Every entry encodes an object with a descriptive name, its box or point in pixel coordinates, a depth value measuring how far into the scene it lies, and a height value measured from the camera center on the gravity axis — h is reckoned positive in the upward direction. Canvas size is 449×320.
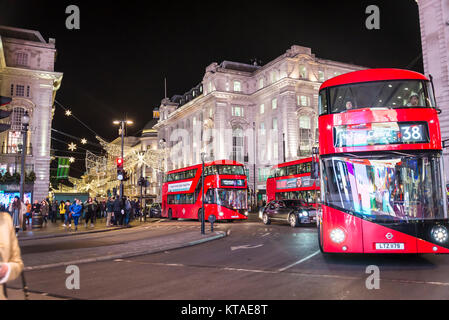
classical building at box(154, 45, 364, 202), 51.81 +12.93
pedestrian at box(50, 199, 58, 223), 30.17 -0.88
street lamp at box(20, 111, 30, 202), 18.22 +3.25
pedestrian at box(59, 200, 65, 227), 24.36 -0.54
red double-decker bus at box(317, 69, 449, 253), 7.74 +0.44
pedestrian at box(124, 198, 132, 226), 24.64 -0.83
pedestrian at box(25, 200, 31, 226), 24.57 -0.87
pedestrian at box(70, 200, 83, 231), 20.25 -0.56
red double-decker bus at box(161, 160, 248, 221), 25.33 +0.42
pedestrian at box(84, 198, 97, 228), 22.73 -0.67
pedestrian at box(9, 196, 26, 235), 15.80 -0.59
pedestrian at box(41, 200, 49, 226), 25.78 -0.66
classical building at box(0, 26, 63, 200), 38.72 +10.97
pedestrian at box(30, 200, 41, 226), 24.69 -0.51
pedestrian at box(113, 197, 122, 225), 23.01 -0.63
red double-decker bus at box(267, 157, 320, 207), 24.19 +0.80
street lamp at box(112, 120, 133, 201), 25.03 +5.24
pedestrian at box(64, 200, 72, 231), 22.89 -0.86
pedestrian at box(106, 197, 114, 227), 23.00 -0.59
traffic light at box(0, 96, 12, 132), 5.80 +1.39
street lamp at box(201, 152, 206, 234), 16.53 +0.29
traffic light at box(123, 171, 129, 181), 24.02 +1.41
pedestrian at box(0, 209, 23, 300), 2.89 -0.42
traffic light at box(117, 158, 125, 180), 23.66 +1.80
